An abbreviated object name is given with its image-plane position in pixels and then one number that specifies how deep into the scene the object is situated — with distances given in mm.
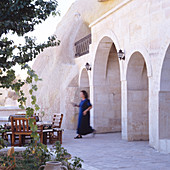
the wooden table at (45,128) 9664
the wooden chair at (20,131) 9164
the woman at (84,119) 11484
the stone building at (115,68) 8414
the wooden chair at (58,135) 10062
